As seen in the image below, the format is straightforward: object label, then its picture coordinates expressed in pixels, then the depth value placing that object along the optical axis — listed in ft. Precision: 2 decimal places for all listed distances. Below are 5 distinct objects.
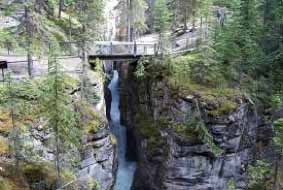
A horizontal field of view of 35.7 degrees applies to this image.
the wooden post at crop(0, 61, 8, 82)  98.32
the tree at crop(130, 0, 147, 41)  160.15
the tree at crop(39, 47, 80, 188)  85.35
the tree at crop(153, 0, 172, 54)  134.68
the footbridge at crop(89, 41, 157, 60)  136.87
